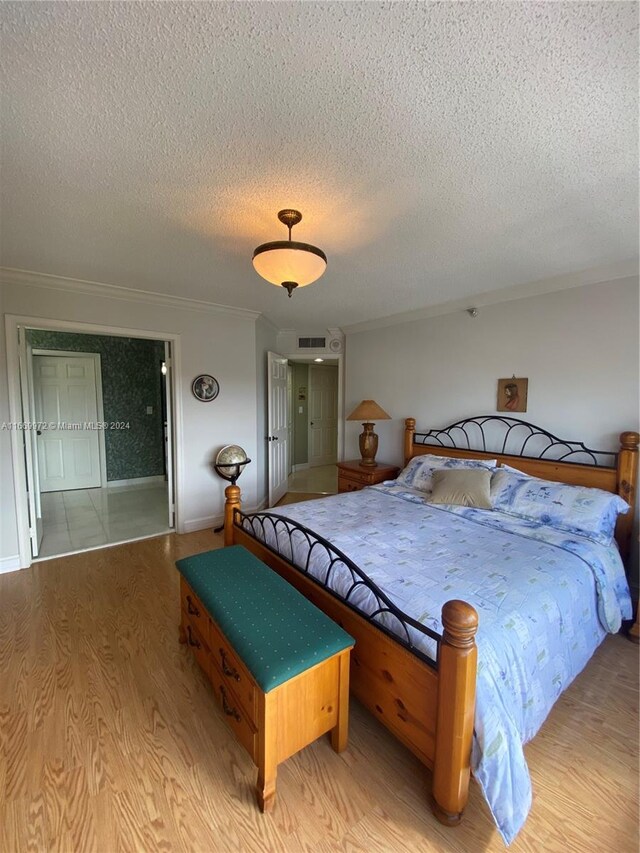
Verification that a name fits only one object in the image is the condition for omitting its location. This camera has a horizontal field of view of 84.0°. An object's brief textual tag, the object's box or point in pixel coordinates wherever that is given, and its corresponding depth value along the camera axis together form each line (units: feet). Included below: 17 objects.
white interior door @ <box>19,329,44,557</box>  10.00
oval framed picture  12.72
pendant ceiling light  5.46
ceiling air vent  16.72
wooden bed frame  3.67
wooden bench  4.17
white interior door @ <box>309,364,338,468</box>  23.39
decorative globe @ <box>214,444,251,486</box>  12.67
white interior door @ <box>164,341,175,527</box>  12.39
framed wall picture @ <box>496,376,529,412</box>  10.23
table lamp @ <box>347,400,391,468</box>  13.12
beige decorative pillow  8.84
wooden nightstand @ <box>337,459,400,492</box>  12.96
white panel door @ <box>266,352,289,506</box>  15.11
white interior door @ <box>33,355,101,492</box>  16.93
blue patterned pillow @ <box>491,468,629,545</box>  7.35
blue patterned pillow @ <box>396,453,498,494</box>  10.14
